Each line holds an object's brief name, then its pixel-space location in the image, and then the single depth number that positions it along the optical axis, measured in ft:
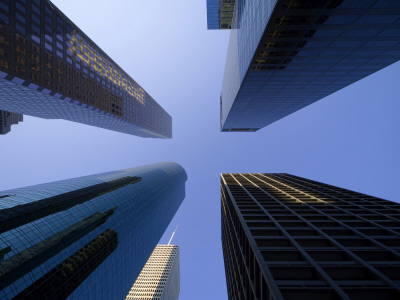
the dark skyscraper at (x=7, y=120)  414.21
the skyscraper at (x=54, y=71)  139.23
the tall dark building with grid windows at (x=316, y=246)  57.36
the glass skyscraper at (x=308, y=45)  86.38
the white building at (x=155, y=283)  513.45
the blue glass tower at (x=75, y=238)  144.97
